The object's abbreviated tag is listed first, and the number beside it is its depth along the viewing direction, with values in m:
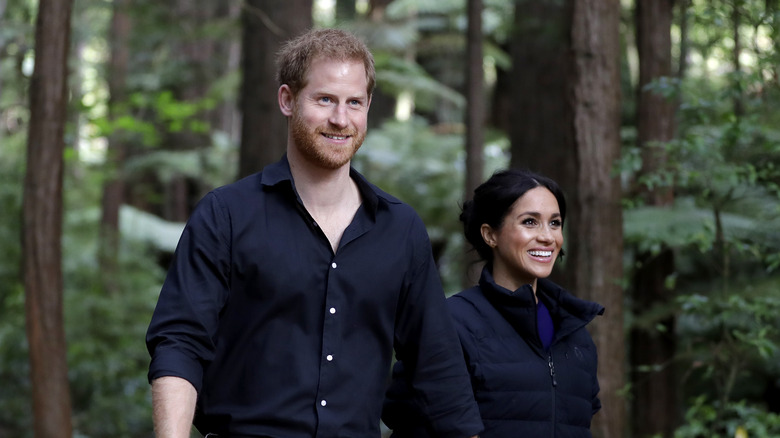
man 6.50
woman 7.92
